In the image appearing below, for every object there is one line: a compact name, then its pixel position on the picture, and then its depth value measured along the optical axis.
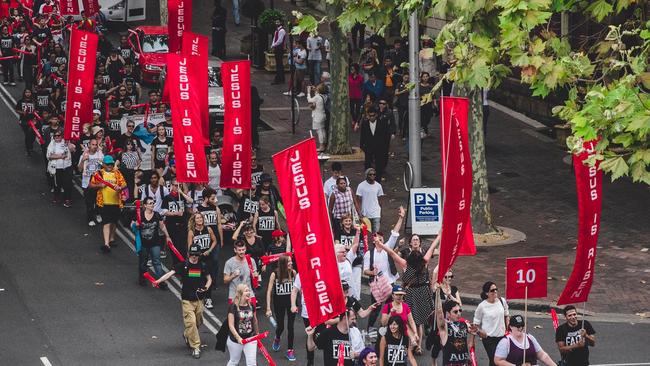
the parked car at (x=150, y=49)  40.25
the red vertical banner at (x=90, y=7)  42.97
